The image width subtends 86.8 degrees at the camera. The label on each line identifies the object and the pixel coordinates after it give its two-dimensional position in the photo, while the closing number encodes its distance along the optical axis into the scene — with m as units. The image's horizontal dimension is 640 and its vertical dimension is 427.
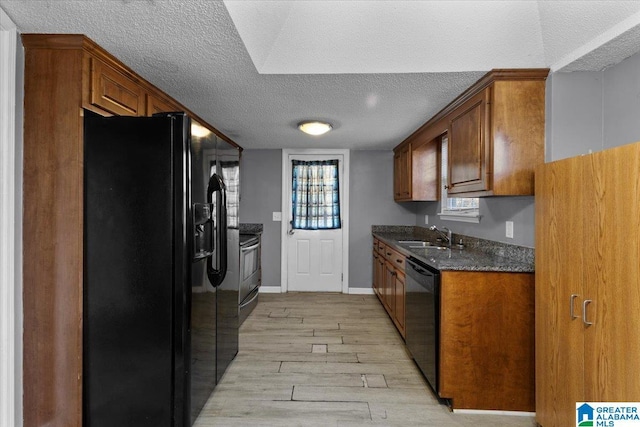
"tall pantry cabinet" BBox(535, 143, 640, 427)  1.27
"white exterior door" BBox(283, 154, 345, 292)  5.14
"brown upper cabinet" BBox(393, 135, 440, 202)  4.01
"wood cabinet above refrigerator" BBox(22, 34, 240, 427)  1.69
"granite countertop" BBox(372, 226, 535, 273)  2.09
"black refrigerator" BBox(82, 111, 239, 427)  1.68
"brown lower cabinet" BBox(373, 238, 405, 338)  3.17
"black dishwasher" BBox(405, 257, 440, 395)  2.17
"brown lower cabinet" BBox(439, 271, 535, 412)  2.07
